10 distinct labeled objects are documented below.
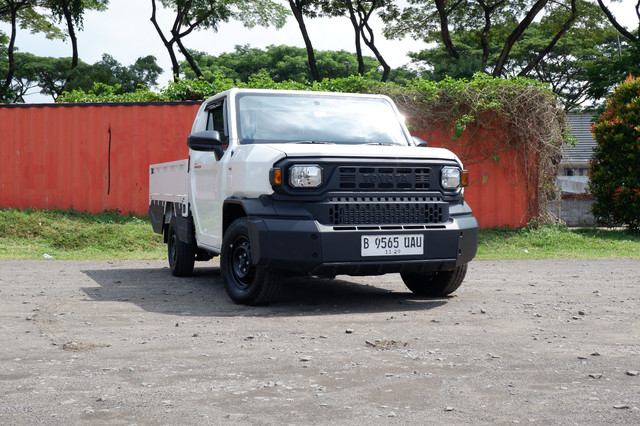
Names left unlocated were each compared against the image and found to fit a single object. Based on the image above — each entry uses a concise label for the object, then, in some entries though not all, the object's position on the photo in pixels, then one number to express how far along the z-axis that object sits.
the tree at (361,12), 32.59
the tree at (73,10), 30.19
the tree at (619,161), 16.44
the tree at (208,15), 32.94
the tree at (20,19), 33.03
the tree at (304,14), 31.48
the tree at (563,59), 40.59
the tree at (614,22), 30.20
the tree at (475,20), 30.05
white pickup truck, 6.32
